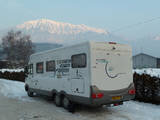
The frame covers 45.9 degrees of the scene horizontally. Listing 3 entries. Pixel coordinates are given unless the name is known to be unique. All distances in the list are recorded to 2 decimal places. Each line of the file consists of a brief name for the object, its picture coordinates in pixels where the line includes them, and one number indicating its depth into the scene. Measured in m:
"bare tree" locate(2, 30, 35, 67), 60.59
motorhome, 7.02
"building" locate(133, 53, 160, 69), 48.12
